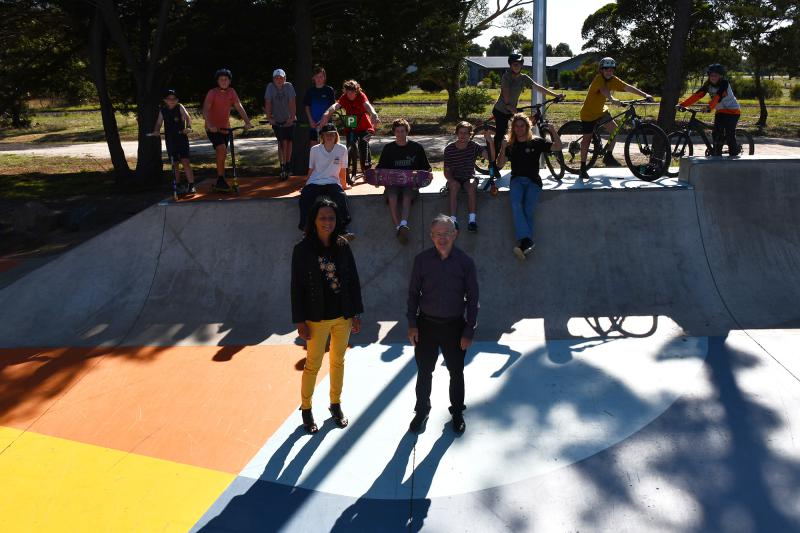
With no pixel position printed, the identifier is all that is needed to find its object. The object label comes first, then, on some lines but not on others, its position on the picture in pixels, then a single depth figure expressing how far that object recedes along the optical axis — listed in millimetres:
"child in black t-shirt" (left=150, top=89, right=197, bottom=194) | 9195
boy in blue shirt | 9844
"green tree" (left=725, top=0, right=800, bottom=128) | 29109
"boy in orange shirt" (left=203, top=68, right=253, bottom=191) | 9195
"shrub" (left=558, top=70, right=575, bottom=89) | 75569
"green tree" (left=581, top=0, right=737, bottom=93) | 27484
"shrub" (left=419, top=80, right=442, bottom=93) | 54388
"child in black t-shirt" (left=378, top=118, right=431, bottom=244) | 8203
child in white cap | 10141
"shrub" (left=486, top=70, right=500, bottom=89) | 73938
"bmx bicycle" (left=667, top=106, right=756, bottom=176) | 9312
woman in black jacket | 4781
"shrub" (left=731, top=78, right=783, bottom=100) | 52750
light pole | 10352
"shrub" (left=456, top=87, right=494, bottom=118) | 35656
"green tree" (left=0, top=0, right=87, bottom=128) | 17047
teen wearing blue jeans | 7879
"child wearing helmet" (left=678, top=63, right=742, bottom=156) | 8873
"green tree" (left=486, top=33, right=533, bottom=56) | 118344
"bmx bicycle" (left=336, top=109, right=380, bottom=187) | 9773
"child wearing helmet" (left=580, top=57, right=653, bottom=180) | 8766
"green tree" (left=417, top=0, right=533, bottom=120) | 16250
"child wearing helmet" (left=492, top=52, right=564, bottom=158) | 9281
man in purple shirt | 4676
